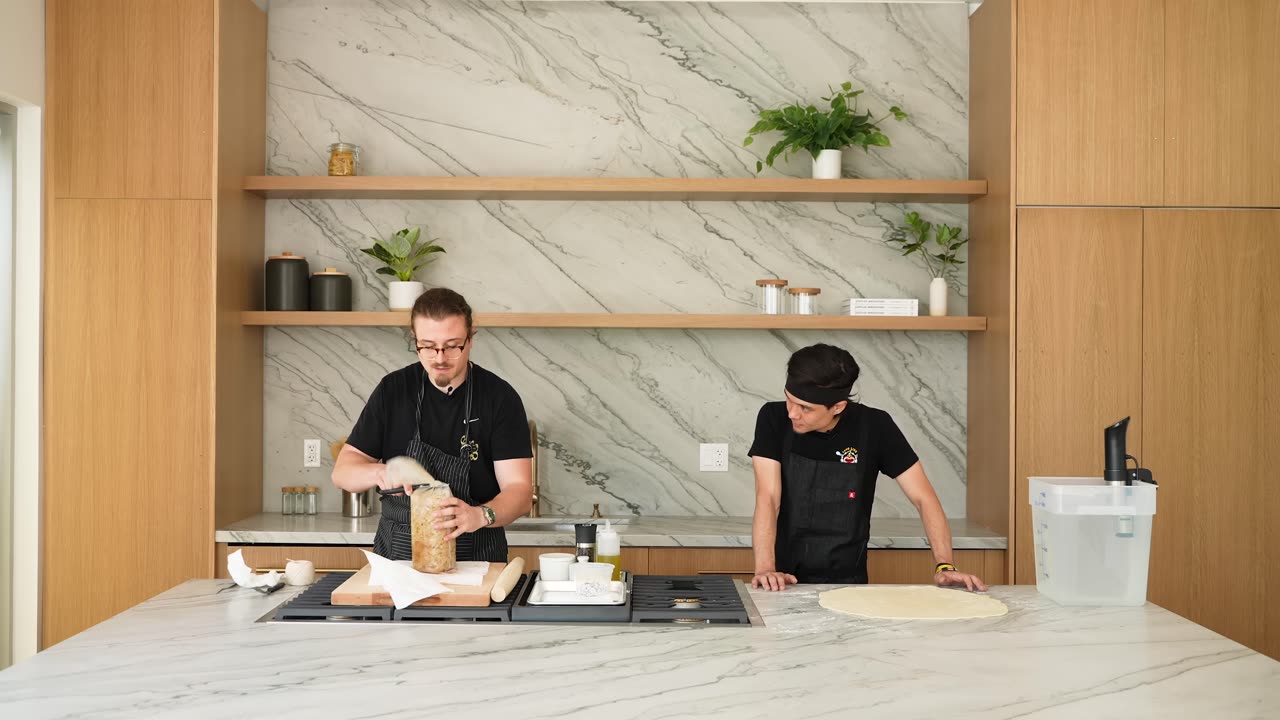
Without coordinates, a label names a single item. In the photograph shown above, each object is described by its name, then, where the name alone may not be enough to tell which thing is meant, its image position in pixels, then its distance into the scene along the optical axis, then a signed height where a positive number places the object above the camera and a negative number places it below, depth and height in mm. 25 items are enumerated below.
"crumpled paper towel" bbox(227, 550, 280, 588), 2316 -490
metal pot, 3824 -540
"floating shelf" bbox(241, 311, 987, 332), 3709 +141
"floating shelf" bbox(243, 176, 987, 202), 3729 +630
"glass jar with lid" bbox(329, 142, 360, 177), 3877 +750
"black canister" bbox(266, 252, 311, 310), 3842 +288
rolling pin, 2129 -471
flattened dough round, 2145 -525
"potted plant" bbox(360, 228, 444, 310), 3826 +367
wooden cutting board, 2117 -490
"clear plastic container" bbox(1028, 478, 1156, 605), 2256 -398
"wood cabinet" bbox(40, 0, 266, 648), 3551 +192
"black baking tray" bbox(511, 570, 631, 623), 2082 -512
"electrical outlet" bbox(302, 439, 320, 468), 4023 -368
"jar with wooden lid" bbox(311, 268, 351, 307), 3844 +255
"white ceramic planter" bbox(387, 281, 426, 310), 3822 +243
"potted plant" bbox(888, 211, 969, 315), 3865 +438
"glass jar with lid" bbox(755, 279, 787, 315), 3809 +243
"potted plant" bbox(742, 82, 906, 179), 3803 +849
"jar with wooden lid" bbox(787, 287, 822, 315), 3811 +228
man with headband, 2854 -342
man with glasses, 2662 -202
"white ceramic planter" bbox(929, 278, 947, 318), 3859 +240
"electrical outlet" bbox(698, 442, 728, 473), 4043 -369
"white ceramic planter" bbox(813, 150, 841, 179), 3811 +727
